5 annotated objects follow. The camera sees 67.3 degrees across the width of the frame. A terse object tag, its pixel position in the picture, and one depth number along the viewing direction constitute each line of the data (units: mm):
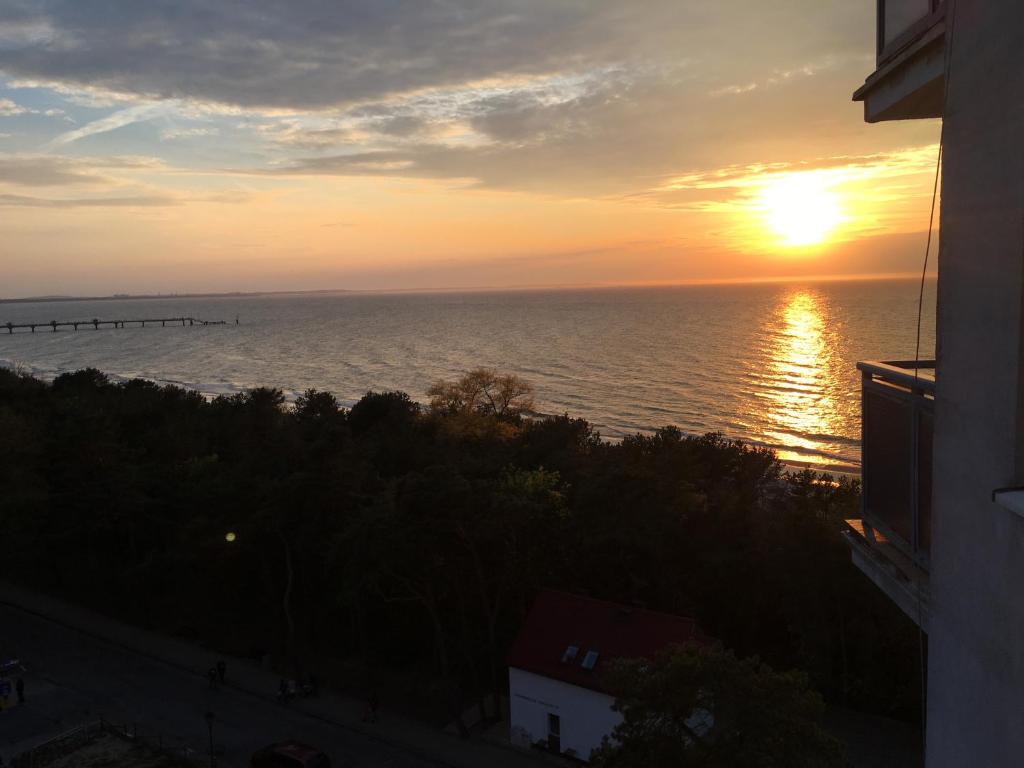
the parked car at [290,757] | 20359
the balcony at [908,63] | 3615
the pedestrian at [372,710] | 24297
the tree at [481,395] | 58656
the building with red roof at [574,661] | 20891
